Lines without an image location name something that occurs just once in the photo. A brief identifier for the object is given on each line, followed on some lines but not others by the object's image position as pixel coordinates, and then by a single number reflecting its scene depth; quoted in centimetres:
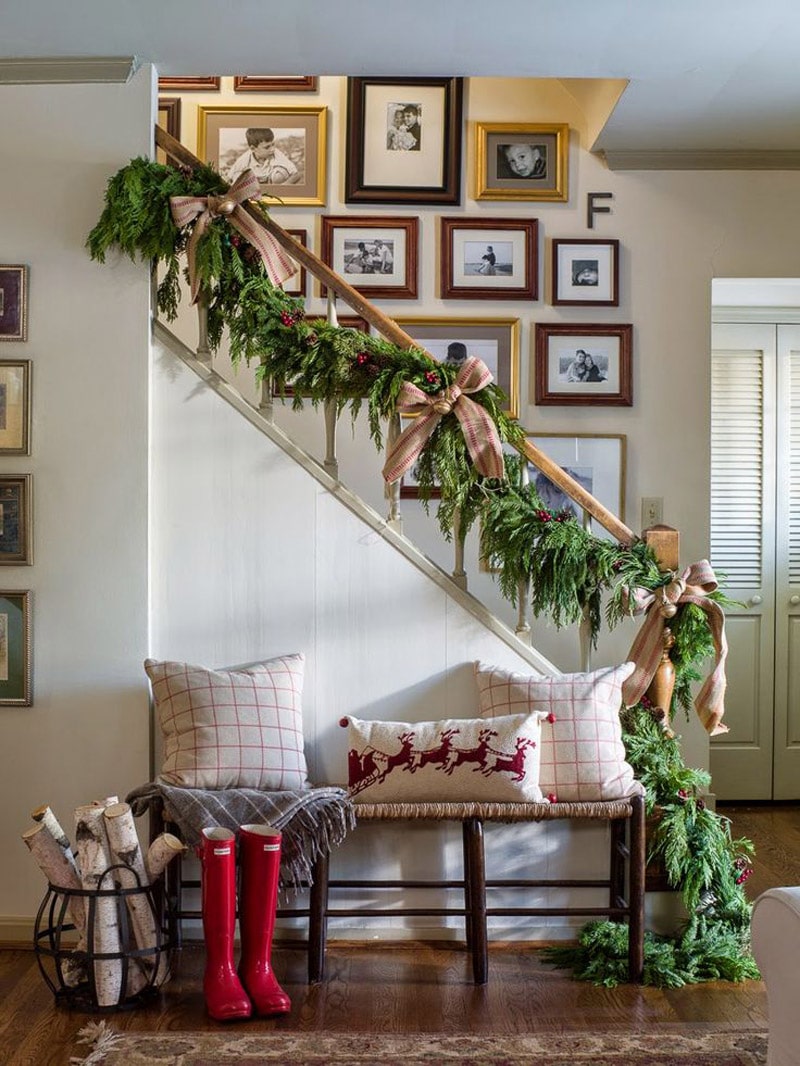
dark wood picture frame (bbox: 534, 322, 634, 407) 441
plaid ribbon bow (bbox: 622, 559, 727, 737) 333
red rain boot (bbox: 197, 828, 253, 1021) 282
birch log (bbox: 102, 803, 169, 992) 291
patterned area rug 259
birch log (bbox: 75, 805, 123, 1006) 287
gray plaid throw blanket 302
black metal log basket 287
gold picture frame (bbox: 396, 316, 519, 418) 441
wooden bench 308
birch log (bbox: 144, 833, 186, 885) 292
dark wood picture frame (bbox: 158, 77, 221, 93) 444
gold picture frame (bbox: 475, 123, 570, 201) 442
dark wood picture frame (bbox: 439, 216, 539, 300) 441
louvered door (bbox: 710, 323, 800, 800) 524
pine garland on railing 333
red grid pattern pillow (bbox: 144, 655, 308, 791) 318
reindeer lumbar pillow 312
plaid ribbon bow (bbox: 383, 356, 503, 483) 332
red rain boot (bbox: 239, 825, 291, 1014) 288
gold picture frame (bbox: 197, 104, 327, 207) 442
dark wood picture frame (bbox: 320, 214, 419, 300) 441
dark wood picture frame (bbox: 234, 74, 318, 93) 441
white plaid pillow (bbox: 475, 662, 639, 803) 318
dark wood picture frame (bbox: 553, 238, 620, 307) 441
